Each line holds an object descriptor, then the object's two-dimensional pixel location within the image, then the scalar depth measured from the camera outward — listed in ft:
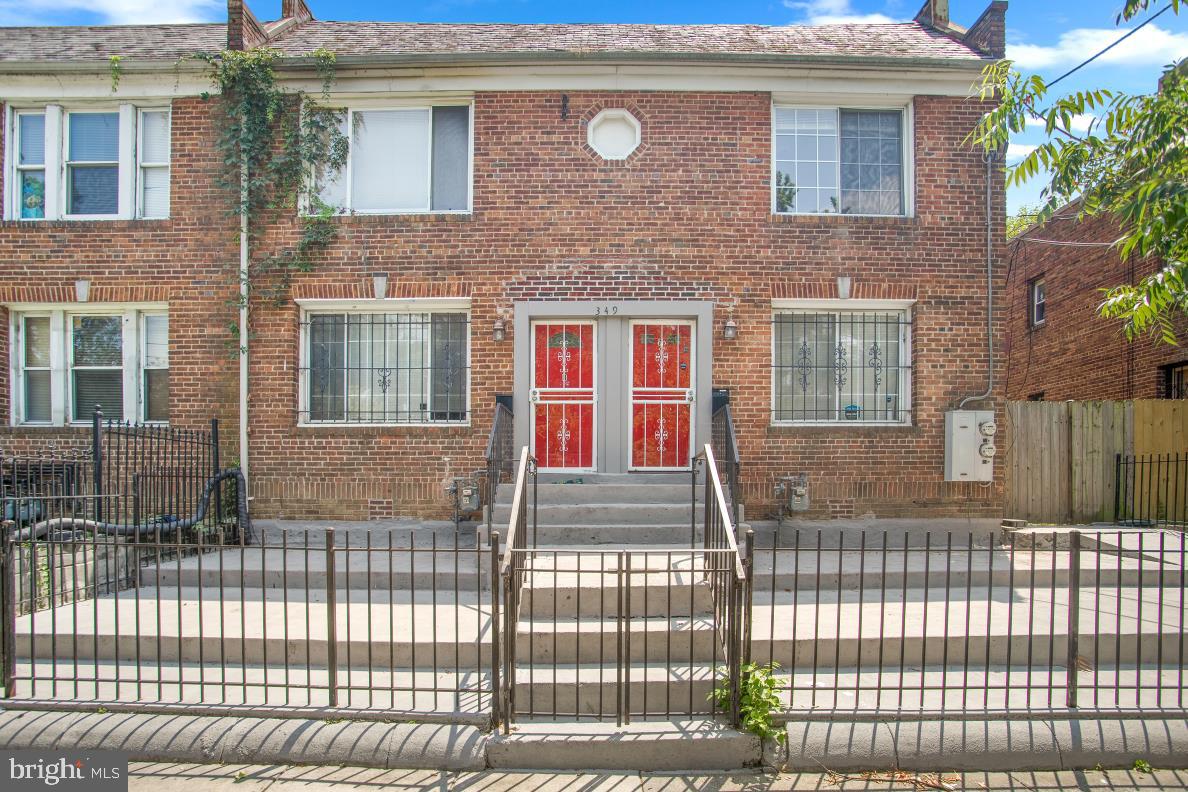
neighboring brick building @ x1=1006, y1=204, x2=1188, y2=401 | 39.45
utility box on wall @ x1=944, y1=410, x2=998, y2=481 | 27.94
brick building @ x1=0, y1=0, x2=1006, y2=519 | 28.48
